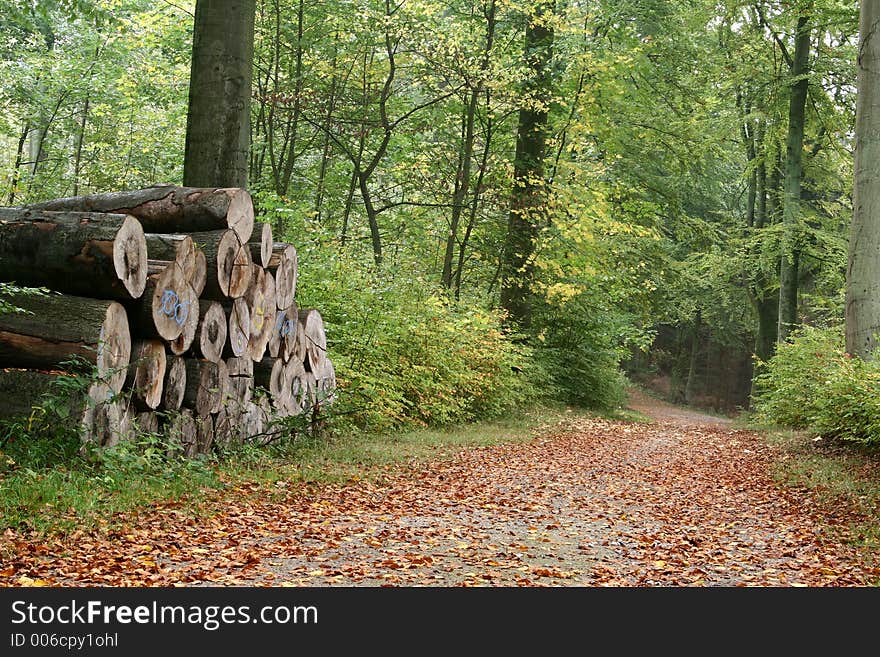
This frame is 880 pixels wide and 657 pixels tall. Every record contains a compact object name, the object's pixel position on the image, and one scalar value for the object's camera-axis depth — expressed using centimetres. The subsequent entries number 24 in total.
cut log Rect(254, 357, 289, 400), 1005
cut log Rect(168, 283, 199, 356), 821
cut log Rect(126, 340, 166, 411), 761
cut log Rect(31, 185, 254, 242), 885
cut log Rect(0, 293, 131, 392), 710
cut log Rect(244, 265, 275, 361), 955
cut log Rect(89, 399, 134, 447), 713
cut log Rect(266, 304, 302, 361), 1018
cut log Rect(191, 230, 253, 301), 871
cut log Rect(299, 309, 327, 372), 1105
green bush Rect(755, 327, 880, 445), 1109
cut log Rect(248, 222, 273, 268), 952
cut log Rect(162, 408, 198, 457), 808
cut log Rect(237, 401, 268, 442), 941
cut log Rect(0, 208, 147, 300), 729
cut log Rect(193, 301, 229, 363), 858
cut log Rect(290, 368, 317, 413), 1066
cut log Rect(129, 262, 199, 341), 770
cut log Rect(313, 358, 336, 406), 1115
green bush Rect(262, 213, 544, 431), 1258
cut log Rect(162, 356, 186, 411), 810
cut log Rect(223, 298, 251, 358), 907
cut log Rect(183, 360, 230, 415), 851
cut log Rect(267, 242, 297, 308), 1011
